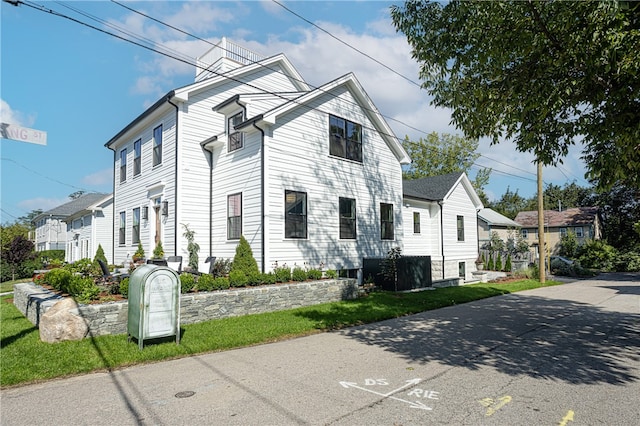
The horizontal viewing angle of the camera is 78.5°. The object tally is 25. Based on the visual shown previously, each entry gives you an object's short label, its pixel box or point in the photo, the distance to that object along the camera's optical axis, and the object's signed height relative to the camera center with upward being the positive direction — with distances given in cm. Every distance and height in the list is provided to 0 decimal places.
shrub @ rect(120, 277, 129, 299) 921 -102
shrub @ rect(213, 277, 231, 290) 1032 -106
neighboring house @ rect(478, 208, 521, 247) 3381 +118
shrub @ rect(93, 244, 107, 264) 2041 -44
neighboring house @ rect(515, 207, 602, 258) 4000 +133
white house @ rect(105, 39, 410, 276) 1390 +290
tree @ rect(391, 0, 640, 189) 553 +275
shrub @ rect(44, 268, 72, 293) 1060 -96
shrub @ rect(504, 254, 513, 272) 2658 -185
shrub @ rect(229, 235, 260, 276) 1248 -54
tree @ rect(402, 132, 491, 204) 4150 +891
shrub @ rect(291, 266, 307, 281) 1248 -104
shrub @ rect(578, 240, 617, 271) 3177 -153
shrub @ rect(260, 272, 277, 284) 1160 -106
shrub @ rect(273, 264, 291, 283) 1209 -99
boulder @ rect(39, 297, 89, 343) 735 -148
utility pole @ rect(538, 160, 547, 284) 2008 +43
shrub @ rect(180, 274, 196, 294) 966 -96
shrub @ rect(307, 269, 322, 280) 1303 -107
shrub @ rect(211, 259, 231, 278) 1304 -85
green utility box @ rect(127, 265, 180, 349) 705 -108
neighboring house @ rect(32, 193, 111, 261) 3672 +258
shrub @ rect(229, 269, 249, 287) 1083 -99
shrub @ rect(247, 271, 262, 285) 1123 -102
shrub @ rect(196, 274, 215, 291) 1010 -103
